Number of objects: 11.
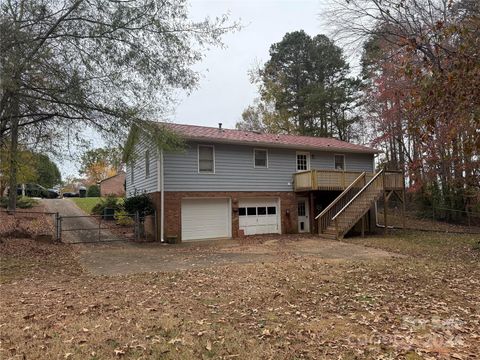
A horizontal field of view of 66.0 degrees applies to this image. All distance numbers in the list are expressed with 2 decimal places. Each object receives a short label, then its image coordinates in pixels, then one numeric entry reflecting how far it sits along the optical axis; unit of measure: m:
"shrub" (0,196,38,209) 23.28
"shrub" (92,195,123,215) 21.96
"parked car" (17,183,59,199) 33.28
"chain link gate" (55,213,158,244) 15.66
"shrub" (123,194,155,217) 16.22
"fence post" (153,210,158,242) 15.89
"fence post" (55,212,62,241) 14.12
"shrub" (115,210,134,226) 18.81
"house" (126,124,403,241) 16.11
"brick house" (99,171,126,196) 44.97
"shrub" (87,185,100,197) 46.47
